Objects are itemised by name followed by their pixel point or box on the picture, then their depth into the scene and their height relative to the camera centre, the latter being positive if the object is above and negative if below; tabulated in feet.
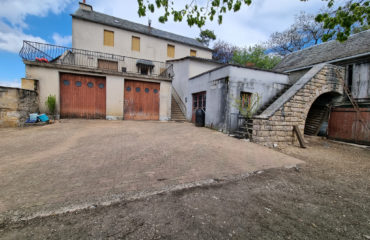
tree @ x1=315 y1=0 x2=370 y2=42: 11.71 +7.87
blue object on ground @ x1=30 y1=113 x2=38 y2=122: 24.34 -1.73
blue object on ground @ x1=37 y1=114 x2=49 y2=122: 25.21 -1.75
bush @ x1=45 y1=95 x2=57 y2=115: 27.66 +0.64
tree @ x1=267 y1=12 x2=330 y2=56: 63.46 +34.35
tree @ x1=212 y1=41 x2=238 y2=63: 79.97 +31.34
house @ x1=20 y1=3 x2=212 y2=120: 29.17 +7.36
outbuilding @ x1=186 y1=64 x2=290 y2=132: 25.09 +4.08
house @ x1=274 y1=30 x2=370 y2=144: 23.03 +2.74
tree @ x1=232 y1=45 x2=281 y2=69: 72.33 +26.89
